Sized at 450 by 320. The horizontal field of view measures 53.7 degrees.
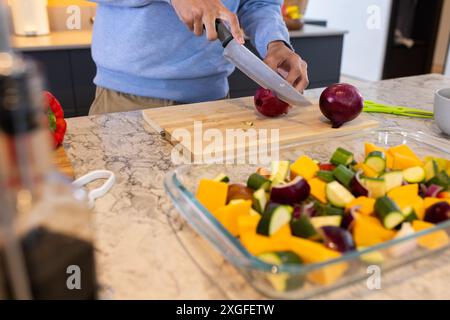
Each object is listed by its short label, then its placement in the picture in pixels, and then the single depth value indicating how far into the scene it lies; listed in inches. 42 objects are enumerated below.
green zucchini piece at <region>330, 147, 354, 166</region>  32.8
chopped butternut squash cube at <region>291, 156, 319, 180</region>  31.1
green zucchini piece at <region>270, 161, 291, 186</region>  30.6
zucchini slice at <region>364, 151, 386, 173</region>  31.6
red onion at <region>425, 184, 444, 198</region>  28.9
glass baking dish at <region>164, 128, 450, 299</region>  20.9
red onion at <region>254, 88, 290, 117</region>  47.7
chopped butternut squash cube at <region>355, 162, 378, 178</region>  31.3
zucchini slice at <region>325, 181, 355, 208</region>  27.3
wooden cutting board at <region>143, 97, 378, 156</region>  44.2
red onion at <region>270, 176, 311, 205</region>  27.4
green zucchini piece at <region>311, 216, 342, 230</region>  24.7
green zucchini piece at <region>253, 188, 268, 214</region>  26.8
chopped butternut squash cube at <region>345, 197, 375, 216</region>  26.3
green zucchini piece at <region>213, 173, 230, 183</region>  29.7
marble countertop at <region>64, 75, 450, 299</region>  23.7
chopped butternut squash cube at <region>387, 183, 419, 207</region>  27.8
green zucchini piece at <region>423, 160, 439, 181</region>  31.1
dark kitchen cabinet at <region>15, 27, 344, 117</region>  87.9
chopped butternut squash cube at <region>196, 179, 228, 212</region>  27.8
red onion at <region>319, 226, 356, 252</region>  22.9
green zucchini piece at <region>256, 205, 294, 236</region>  23.6
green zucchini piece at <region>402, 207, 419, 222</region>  25.6
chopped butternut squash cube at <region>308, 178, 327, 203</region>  28.7
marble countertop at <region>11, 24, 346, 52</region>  84.4
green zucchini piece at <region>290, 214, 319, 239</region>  23.3
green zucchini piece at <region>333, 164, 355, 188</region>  29.7
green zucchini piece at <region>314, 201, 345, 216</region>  26.3
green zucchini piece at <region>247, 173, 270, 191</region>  29.2
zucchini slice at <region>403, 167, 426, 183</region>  30.7
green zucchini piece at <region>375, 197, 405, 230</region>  24.5
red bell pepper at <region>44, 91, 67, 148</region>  39.5
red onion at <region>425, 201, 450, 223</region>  25.5
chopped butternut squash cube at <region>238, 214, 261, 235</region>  24.2
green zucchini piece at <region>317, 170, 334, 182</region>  30.0
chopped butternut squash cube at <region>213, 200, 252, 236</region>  25.5
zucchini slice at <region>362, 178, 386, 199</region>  28.5
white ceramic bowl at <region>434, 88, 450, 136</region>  44.5
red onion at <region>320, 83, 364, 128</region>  45.8
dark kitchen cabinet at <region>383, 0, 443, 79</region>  174.7
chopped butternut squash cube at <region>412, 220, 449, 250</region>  24.2
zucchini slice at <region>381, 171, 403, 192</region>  29.2
